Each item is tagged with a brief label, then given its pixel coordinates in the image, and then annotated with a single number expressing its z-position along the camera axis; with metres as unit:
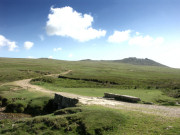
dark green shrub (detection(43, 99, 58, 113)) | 29.64
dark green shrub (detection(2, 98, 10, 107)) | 32.32
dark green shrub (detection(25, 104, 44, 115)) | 28.66
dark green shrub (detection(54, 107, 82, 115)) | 19.56
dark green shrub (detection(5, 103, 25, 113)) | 29.22
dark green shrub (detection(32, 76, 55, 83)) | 56.84
